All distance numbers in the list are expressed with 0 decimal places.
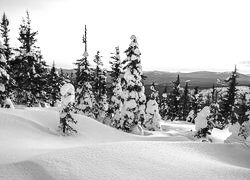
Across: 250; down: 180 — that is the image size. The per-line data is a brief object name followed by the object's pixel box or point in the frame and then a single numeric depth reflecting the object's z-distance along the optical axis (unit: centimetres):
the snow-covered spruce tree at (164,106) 6184
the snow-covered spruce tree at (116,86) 3139
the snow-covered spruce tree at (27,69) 2989
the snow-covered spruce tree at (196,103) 5150
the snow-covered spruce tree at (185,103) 5584
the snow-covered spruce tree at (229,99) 4347
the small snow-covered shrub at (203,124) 2172
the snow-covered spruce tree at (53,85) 4606
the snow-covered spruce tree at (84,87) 3091
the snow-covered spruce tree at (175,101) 5461
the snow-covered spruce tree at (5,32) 3281
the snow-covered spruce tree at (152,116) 3431
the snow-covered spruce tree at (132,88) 2488
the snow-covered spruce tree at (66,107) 1664
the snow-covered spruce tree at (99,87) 3545
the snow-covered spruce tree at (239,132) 1394
